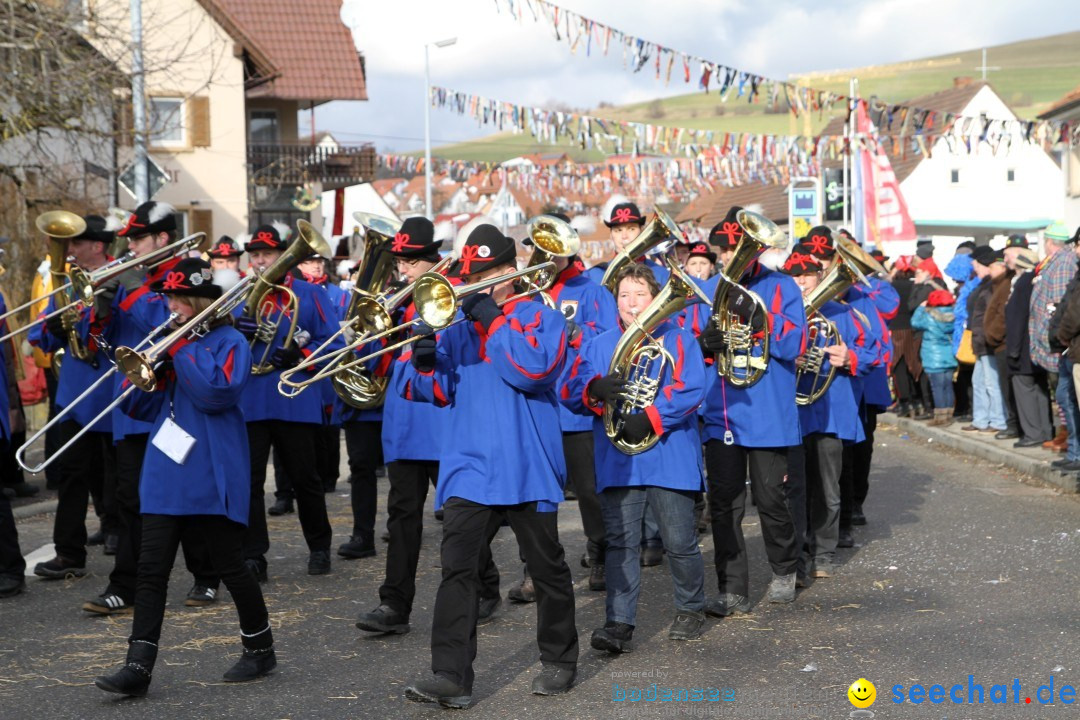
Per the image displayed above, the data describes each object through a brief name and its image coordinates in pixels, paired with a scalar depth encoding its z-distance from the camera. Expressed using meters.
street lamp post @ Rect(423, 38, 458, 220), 37.50
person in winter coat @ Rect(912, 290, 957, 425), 16.72
